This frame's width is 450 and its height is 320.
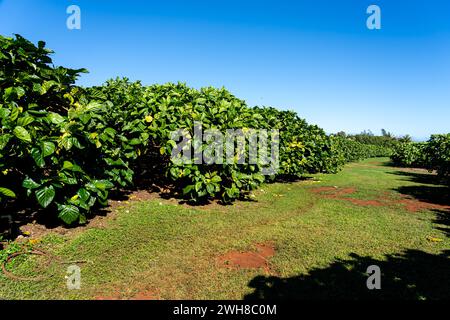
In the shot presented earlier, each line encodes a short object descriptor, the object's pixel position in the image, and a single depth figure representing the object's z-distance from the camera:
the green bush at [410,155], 29.19
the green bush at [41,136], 4.05
